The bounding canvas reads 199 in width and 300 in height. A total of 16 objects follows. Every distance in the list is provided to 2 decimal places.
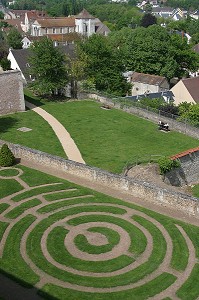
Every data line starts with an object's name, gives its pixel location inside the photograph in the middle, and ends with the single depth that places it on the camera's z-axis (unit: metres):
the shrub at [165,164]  40.75
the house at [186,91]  70.75
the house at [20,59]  81.19
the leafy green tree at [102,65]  70.50
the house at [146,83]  78.94
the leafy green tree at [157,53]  85.25
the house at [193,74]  101.75
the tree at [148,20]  167.00
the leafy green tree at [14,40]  118.12
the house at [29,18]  173.62
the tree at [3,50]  90.38
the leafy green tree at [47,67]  62.53
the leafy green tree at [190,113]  58.35
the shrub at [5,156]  39.91
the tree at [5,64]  65.06
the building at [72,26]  144.71
